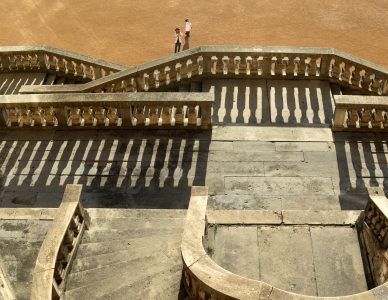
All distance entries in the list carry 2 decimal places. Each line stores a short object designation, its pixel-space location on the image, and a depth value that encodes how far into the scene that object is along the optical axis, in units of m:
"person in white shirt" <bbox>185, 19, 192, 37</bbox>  19.47
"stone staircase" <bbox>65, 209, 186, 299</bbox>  6.84
